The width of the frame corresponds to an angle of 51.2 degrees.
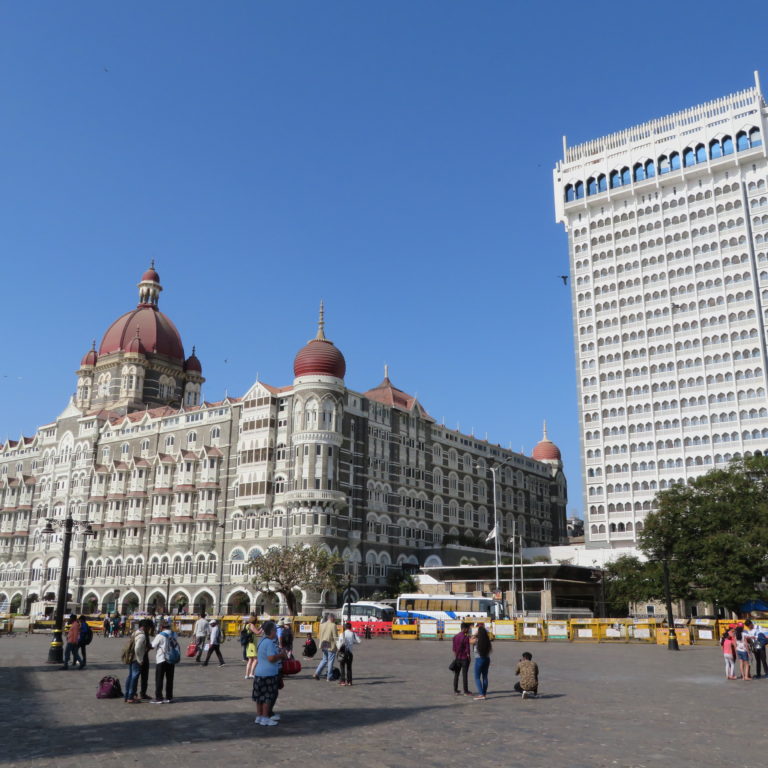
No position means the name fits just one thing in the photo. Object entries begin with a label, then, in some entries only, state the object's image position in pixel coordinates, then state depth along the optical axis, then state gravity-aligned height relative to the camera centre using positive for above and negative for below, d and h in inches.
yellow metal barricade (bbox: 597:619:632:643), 1759.4 -59.6
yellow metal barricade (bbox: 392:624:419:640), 2018.9 -73.5
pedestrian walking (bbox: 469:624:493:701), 729.6 -51.5
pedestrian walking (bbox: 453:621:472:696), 763.4 -50.4
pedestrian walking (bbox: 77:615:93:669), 1031.0 -47.2
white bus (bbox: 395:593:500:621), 2219.5 -13.9
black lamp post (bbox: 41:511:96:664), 1106.1 -20.5
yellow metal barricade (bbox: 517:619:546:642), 1804.9 -59.8
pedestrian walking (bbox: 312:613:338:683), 868.6 -45.5
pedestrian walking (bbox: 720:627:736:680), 914.7 -58.6
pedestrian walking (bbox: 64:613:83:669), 1019.9 -53.9
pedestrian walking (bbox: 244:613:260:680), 887.4 -53.2
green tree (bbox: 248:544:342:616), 2460.6 +94.3
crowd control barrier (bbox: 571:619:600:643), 1777.8 -60.4
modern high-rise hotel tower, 3380.9 +1273.8
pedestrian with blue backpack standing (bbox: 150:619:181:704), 683.4 -50.2
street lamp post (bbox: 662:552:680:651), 1439.5 -35.6
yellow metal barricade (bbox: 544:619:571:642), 1796.3 -59.6
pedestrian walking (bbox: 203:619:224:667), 1084.7 -55.5
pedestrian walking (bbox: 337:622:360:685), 851.4 -54.6
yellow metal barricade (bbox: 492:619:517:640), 1817.3 -58.8
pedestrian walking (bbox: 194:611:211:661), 1149.1 -46.3
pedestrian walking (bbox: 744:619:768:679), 939.0 -45.8
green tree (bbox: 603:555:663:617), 2315.5 +60.2
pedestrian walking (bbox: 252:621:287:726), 559.8 -54.2
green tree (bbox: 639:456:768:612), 2062.0 +185.2
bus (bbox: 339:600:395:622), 2315.5 -29.4
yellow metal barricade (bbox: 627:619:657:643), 1755.7 -60.7
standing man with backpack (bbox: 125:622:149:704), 675.4 -49.6
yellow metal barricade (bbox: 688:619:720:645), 1657.2 -59.4
